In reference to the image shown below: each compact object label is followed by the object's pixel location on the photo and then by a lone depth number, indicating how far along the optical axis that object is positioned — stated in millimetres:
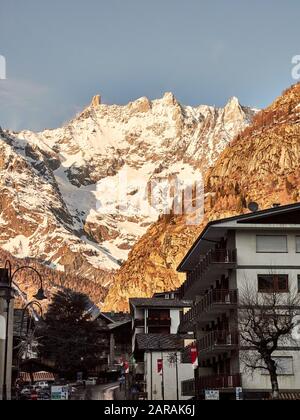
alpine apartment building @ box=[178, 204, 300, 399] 51938
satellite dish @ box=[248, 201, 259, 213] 62094
